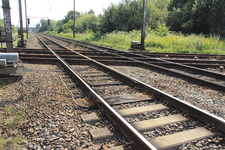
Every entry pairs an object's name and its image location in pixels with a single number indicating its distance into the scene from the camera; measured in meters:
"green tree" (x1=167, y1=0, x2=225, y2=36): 24.62
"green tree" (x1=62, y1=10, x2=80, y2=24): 112.30
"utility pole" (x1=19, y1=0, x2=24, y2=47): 14.70
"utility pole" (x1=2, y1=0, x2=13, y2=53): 6.70
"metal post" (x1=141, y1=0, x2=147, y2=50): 13.79
